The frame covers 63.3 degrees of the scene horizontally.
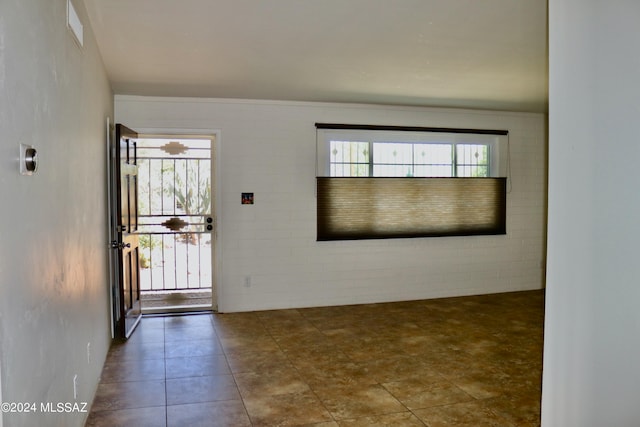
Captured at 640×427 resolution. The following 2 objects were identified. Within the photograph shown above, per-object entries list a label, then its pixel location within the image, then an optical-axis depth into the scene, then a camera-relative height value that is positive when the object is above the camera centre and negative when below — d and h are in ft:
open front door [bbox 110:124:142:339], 15.51 -0.99
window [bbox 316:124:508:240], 20.88 +0.73
